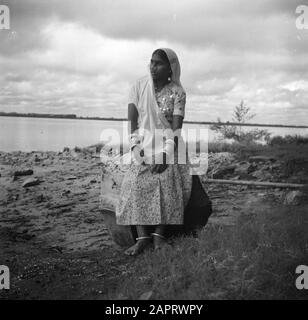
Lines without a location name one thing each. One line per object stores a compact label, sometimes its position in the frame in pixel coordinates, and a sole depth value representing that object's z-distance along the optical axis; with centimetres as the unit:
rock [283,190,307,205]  604
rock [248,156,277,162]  901
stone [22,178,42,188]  838
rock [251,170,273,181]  797
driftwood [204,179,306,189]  678
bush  1407
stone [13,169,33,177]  926
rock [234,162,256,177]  849
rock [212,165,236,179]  849
